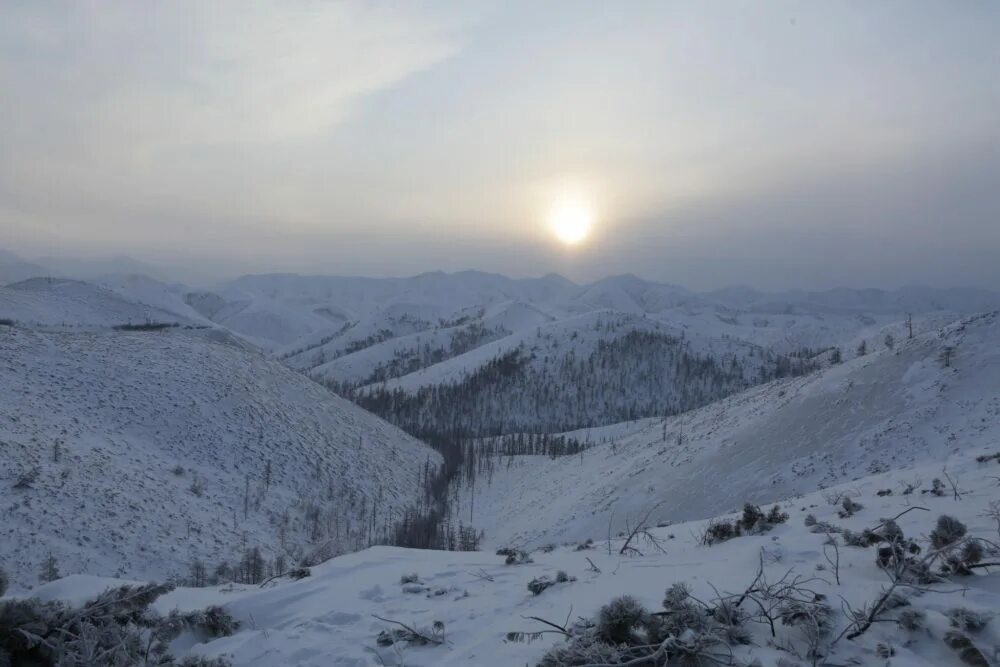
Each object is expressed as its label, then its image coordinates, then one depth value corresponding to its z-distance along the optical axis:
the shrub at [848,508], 7.69
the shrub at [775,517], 7.66
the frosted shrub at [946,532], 5.16
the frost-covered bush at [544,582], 6.07
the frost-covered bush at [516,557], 7.55
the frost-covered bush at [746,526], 7.48
